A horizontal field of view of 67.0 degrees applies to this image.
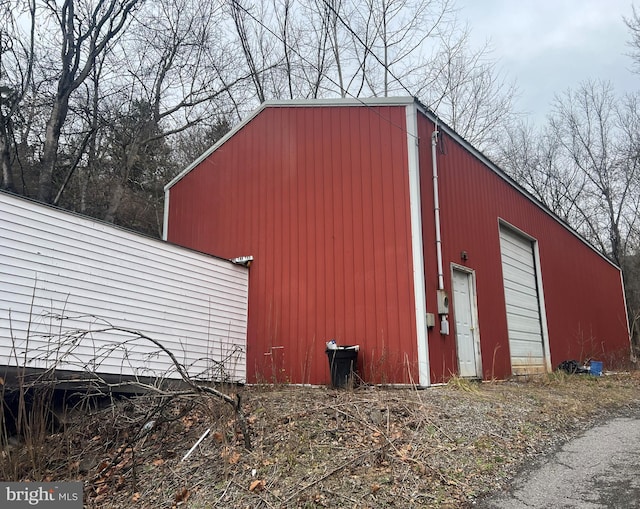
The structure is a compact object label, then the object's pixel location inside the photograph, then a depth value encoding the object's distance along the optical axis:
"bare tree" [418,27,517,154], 15.90
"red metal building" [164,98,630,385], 7.38
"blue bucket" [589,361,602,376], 10.77
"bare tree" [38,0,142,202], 11.16
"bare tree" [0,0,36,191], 11.06
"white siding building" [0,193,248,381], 5.48
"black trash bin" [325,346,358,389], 7.06
